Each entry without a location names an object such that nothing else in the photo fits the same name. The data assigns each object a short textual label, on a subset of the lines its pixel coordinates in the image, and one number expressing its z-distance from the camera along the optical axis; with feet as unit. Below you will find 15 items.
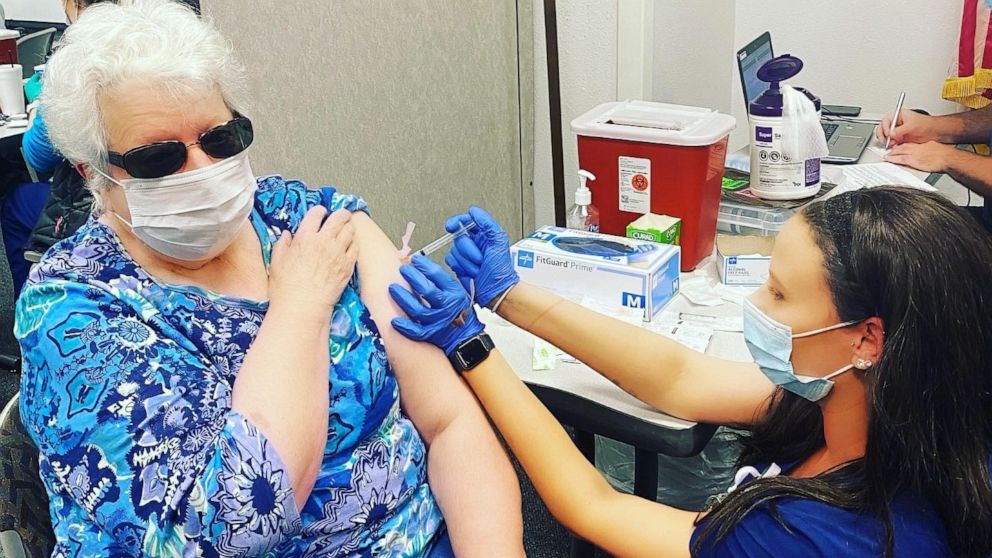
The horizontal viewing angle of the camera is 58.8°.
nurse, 3.35
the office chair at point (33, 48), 6.87
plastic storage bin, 6.18
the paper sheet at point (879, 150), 8.65
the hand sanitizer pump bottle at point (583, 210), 6.43
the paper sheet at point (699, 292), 5.87
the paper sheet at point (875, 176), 7.36
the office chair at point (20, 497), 3.74
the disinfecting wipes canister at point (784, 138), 6.49
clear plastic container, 6.68
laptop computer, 8.04
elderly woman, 3.32
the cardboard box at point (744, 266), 6.09
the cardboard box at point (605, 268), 5.56
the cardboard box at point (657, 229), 6.12
